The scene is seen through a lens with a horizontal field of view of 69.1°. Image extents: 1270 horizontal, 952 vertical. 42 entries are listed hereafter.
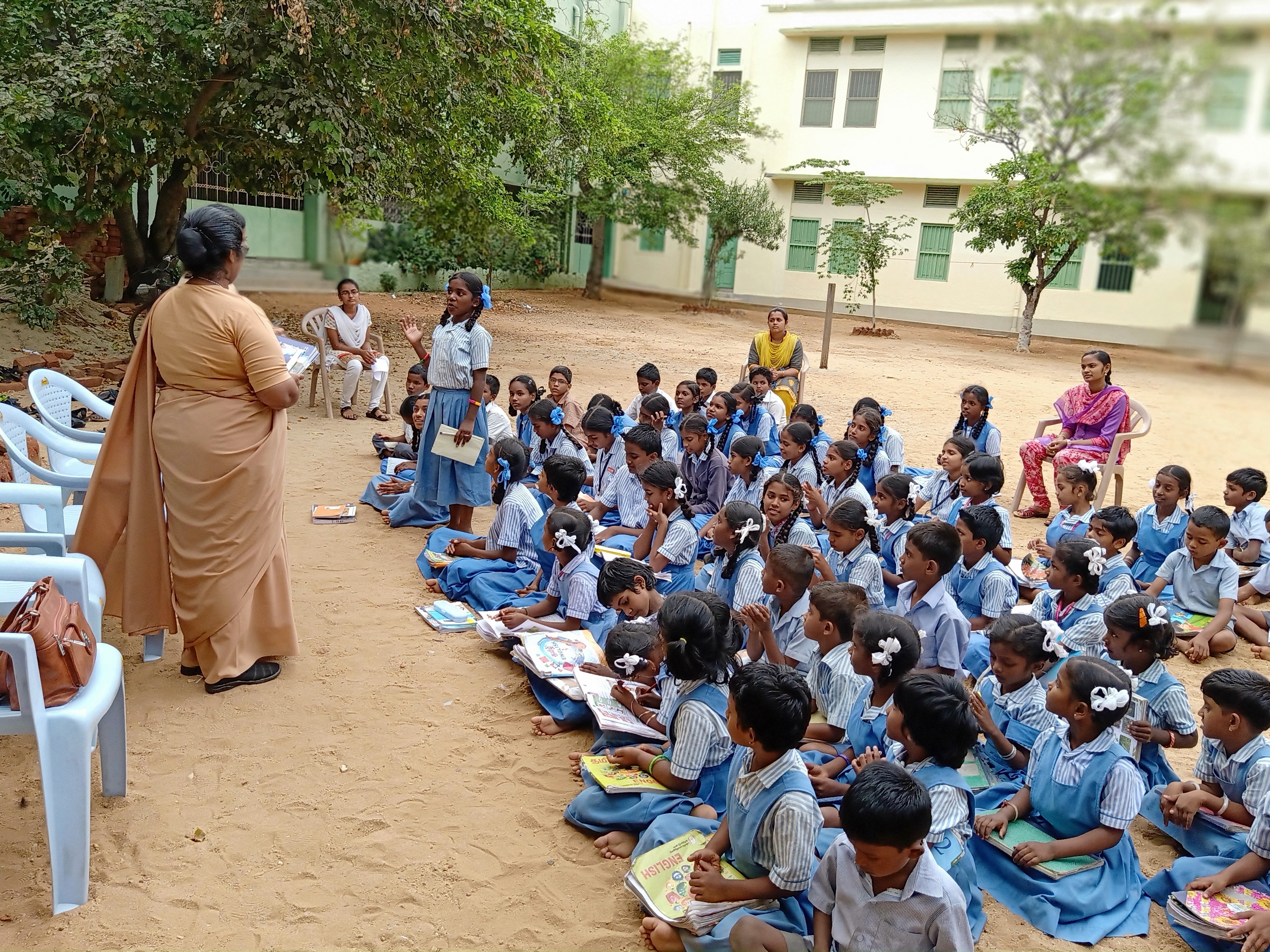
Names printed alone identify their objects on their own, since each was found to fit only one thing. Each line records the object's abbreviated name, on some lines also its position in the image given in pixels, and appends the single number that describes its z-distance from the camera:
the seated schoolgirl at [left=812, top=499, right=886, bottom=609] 4.11
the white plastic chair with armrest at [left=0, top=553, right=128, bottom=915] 2.38
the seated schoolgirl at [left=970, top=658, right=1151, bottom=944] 2.70
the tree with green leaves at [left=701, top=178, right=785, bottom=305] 21.47
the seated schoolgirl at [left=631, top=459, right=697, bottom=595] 4.58
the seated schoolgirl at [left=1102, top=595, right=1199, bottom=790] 3.26
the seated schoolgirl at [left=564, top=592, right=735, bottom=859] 2.83
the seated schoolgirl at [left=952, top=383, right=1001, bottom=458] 6.35
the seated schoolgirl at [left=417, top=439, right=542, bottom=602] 4.87
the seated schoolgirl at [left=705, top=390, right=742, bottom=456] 6.38
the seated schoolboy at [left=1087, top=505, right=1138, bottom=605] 4.24
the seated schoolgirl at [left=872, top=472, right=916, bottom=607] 4.80
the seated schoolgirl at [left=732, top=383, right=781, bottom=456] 6.77
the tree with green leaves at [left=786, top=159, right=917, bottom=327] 18.86
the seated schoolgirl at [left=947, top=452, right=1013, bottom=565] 4.93
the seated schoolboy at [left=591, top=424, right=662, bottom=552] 5.32
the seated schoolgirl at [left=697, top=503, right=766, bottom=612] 3.92
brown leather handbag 2.41
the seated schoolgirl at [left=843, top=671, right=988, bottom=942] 2.49
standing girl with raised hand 5.24
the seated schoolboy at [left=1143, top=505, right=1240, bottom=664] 4.56
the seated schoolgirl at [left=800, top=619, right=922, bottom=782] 2.90
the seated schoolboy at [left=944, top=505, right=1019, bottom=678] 4.17
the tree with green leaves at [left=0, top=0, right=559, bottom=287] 6.96
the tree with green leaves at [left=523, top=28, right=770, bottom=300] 19.64
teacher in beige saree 3.38
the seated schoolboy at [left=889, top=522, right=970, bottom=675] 3.66
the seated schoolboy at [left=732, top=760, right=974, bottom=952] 2.05
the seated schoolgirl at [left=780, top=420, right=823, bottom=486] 5.46
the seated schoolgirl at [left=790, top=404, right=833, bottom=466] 6.50
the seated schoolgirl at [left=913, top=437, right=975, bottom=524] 5.65
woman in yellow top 8.28
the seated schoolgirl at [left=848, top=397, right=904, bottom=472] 6.33
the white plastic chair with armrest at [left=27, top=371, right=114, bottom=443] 4.93
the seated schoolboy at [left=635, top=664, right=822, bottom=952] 2.35
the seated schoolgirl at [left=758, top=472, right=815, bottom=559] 4.29
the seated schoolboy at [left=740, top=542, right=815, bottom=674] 3.57
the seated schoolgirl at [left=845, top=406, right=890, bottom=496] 5.91
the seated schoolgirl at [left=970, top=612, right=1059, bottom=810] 3.12
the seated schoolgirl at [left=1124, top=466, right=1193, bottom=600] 5.15
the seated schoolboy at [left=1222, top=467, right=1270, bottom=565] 5.31
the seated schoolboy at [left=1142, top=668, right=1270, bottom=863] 2.77
